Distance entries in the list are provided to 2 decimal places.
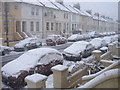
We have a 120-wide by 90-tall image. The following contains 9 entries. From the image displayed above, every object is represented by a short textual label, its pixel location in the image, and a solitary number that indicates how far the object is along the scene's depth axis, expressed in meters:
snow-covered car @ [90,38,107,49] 20.26
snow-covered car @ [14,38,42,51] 19.83
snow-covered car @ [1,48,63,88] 9.15
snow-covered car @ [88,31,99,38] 41.16
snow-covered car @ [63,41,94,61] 14.84
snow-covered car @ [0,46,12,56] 17.11
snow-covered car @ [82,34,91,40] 35.64
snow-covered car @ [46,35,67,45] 24.97
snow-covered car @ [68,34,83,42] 30.81
